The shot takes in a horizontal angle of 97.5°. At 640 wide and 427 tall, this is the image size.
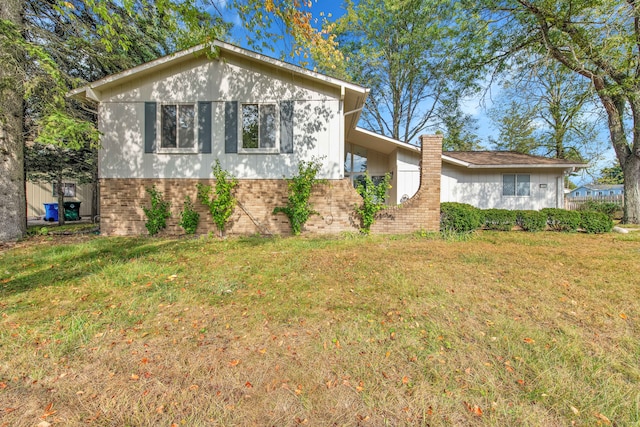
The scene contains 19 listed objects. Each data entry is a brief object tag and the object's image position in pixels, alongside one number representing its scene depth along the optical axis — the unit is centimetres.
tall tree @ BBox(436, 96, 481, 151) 2268
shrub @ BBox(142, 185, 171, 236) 848
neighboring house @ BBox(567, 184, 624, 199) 4308
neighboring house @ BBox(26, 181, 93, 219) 1881
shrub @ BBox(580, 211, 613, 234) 911
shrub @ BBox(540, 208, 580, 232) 916
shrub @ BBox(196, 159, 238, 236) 825
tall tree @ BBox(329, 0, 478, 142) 1939
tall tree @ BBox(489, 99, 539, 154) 1955
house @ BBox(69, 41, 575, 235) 862
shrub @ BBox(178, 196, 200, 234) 848
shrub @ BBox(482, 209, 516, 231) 932
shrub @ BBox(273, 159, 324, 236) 838
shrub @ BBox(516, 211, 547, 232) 920
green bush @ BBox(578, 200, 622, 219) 1570
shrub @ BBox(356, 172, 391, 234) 848
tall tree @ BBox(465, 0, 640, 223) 960
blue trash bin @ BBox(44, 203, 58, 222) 1655
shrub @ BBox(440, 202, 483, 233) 867
